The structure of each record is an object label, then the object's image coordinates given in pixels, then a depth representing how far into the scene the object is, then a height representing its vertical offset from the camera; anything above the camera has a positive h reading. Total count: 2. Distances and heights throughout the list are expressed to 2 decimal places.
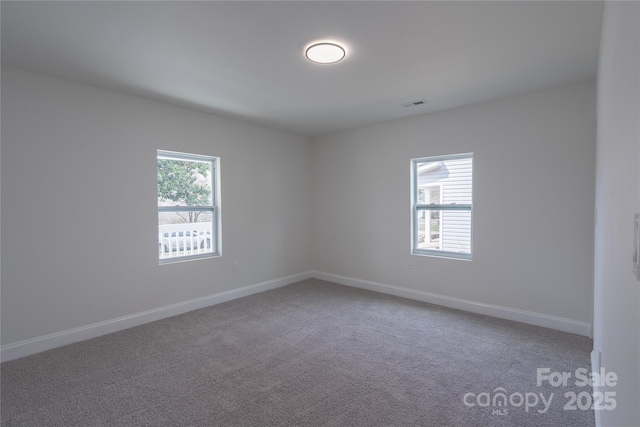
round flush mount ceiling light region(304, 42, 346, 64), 2.38 +1.21
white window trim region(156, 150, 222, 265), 4.20 -0.03
